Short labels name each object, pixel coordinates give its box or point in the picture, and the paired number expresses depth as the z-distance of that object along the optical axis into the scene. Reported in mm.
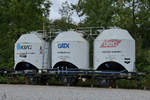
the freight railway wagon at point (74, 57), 17297
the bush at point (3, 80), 21716
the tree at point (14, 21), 27906
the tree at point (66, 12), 41644
